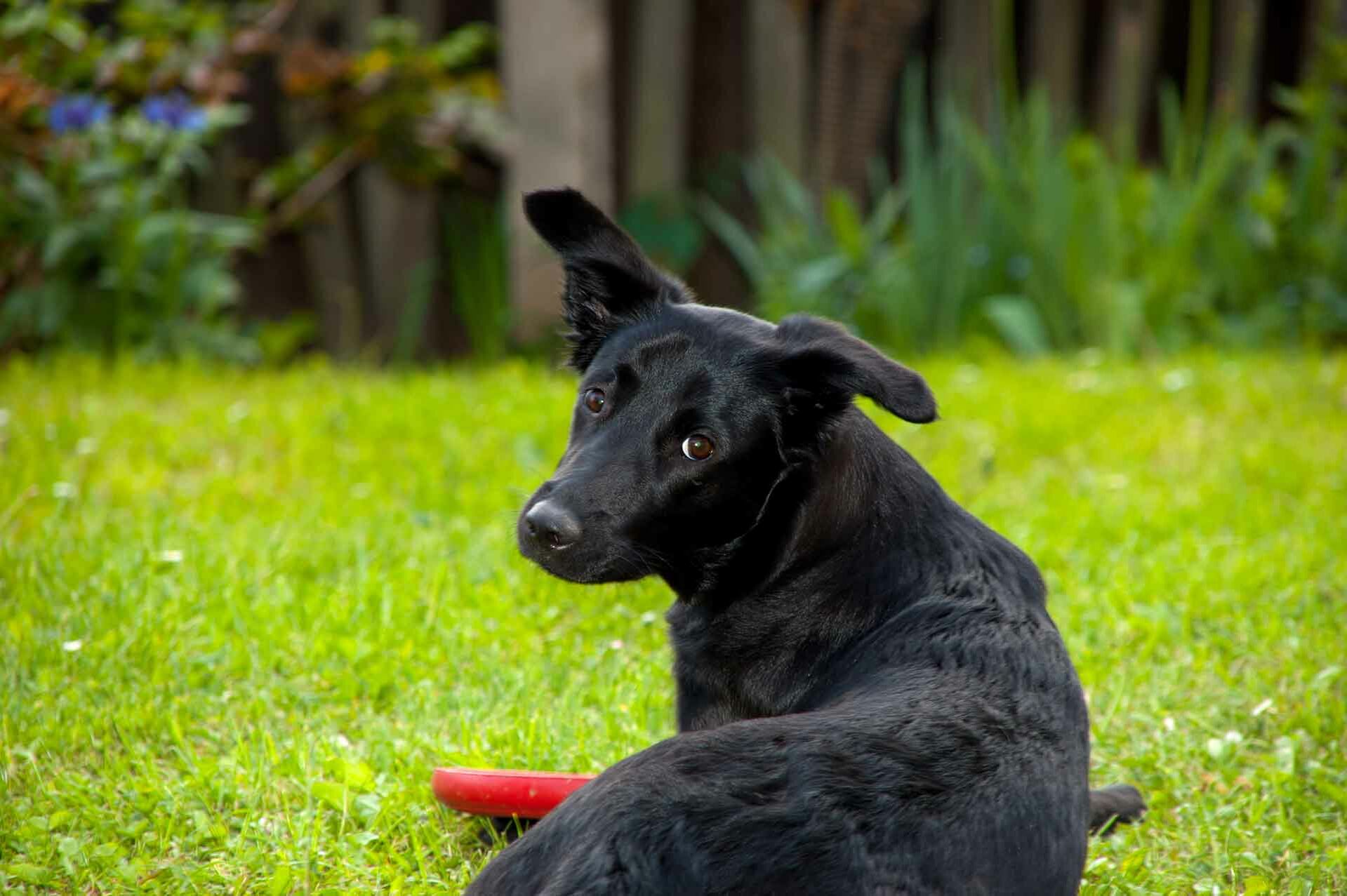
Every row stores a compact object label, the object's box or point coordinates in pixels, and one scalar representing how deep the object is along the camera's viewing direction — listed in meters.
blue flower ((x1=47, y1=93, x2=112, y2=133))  10.75
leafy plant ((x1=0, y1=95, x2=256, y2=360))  10.84
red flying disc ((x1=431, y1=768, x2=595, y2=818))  4.62
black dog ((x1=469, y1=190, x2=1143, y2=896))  3.40
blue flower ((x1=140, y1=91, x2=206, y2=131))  10.98
